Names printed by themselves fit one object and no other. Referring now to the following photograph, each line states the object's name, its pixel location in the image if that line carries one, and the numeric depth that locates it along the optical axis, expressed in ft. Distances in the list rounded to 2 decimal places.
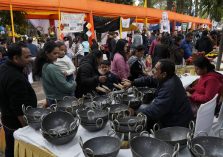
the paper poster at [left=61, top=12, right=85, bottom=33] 15.93
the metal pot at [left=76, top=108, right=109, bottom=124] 4.83
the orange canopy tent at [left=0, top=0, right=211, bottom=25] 14.60
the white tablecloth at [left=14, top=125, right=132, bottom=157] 4.30
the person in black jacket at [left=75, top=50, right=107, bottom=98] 8.00
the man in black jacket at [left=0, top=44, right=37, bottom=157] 5.43
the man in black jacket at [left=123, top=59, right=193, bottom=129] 5.10
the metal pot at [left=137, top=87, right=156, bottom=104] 6.36
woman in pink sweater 9.84
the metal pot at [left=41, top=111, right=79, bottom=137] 4.72
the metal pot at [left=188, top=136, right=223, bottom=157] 3.94
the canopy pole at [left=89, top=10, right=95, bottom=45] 18.14
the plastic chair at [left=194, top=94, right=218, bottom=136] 4.71
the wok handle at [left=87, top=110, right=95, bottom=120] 4.89
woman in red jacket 6.59
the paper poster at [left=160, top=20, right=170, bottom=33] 25.49
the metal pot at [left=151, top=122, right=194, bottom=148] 4.36
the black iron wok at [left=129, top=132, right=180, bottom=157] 3.88
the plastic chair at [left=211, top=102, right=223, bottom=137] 5.64
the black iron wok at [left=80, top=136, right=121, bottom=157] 4.15
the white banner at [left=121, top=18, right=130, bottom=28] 21.53
